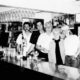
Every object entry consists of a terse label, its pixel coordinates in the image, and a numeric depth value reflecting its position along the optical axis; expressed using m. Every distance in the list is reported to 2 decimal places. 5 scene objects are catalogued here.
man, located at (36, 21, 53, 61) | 2.86
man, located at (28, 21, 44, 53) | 2.99
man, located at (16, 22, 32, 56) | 3.28
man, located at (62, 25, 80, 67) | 2.48
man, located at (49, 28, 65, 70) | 2.70
